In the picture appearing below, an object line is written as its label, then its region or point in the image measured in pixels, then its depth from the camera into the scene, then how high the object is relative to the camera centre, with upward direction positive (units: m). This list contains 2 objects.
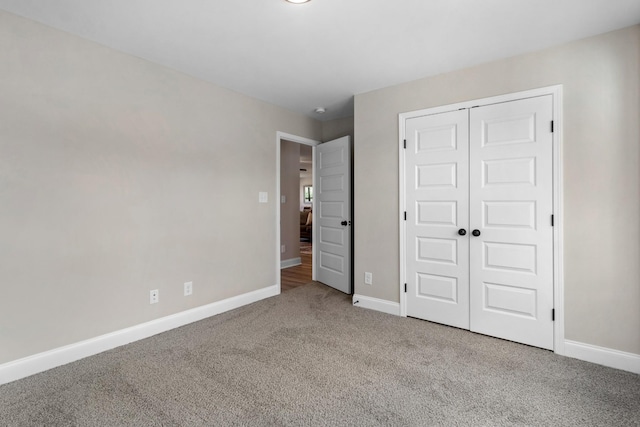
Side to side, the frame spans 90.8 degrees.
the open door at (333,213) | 4.04 -0.04
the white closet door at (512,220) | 2.50 -0.10
